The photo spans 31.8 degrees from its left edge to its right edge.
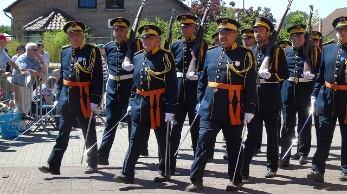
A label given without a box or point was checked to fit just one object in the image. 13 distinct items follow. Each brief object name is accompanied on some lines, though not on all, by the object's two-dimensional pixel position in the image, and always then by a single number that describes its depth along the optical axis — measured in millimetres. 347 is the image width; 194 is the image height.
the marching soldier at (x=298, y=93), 9547
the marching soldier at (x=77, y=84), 8562
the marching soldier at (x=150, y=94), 8023
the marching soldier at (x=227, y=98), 7473
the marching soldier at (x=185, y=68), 9008
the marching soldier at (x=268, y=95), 8391
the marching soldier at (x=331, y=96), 8148
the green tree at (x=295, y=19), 19486
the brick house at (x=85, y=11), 38344
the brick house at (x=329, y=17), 37512
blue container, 12160
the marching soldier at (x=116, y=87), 9266
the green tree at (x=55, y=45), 26422
